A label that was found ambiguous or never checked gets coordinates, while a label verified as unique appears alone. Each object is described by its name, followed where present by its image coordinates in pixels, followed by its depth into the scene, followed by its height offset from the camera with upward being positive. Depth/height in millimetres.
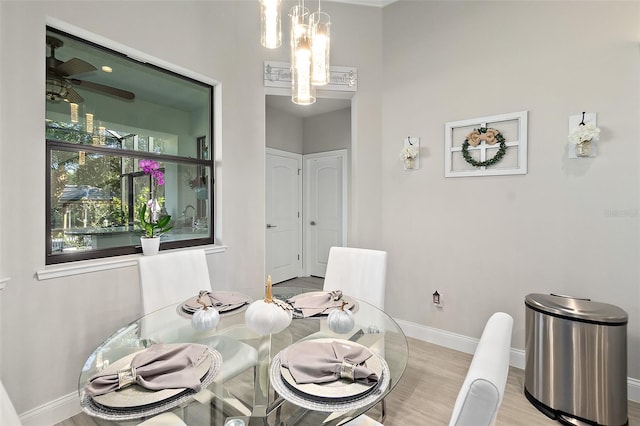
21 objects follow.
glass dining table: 924 -601
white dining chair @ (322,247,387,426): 2156 -476
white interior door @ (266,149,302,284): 4844 -106
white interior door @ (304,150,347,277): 4934 +42
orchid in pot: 2312 -59
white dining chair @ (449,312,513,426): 601 -362
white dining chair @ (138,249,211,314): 1844 -443
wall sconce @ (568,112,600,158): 2174 +523
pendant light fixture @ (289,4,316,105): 1712 +862
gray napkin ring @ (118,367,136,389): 969 -537
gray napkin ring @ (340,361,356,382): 1028 -546
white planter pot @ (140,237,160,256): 2293 -271
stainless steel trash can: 1832 -943
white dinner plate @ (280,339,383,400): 951 -572
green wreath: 2611 +544
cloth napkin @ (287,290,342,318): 1676 -541
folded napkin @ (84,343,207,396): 960 -542
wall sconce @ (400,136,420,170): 3051 +548
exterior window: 1992 +445
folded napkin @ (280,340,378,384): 1023 -546
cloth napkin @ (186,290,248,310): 1744 -536
